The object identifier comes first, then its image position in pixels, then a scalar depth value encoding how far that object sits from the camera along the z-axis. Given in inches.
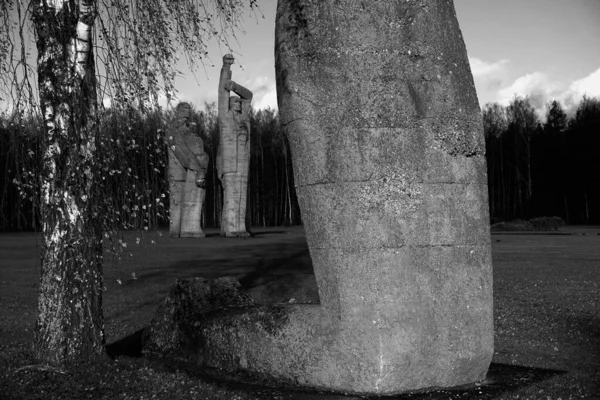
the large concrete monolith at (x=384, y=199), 224.8
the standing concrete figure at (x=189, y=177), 1295.5
